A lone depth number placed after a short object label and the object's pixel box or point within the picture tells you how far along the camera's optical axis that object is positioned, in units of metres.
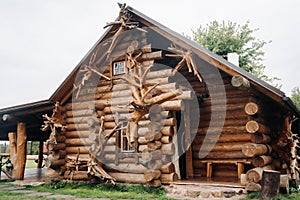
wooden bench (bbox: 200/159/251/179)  9.20
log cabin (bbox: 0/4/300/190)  9.27
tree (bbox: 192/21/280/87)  28.67
